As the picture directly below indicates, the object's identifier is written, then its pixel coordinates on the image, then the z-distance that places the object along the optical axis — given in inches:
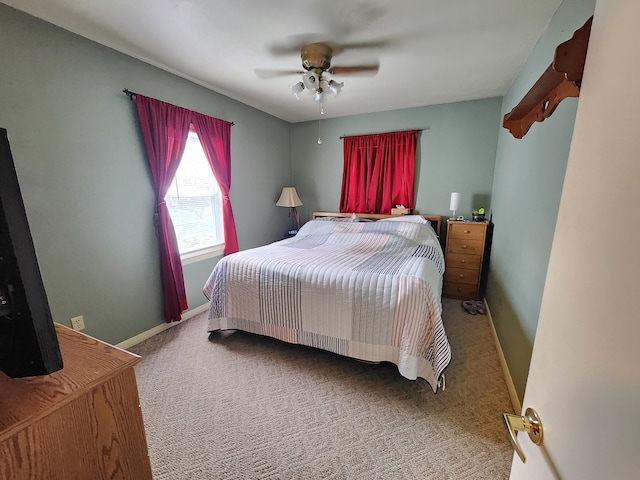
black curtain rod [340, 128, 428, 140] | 137.6
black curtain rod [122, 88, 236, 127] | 83.7
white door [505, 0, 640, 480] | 13.7
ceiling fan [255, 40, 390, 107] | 78.2
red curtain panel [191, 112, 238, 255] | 109.3
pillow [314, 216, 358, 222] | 144.2
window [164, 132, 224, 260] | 107.1
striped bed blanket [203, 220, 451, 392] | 64.9
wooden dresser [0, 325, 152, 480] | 21.8
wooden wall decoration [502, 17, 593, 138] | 20.6
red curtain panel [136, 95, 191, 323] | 89.7
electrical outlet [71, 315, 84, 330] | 75.7
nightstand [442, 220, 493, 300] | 119.3
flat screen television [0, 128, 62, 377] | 19.6
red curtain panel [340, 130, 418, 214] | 140.9
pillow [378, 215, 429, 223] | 127.8
